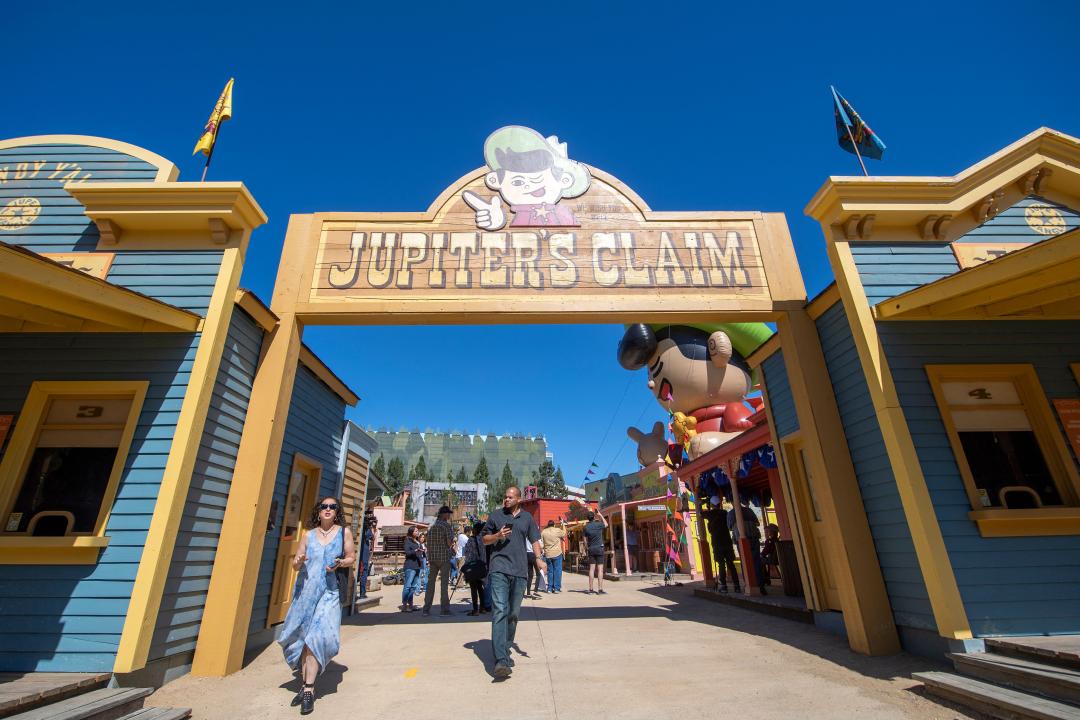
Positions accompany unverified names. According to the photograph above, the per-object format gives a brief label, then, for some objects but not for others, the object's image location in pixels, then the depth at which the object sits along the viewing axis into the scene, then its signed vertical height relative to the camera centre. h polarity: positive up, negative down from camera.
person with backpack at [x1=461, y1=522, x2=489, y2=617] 7.87 -0.12
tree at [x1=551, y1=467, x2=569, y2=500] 82.25 +9.99
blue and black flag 6.54 +5.32
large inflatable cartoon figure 15.76 +5.40
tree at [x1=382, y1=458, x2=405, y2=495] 87.56 +13.93
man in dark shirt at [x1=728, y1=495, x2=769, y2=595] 8.95 +0.14
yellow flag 6.32 +5.54
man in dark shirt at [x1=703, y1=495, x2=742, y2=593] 9.38 +0.10
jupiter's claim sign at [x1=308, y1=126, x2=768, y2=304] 6.32 +3.89
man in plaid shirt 8.34 -0.01
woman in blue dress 3.78 -0.35
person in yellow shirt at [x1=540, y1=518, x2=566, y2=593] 12.20 -0.06
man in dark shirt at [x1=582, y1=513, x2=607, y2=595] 11.61 +0.15
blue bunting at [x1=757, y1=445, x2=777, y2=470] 8.62 +1.48
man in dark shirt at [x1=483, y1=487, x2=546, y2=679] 4.34 -0.15
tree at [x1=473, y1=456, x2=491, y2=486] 102.09 +15.33
